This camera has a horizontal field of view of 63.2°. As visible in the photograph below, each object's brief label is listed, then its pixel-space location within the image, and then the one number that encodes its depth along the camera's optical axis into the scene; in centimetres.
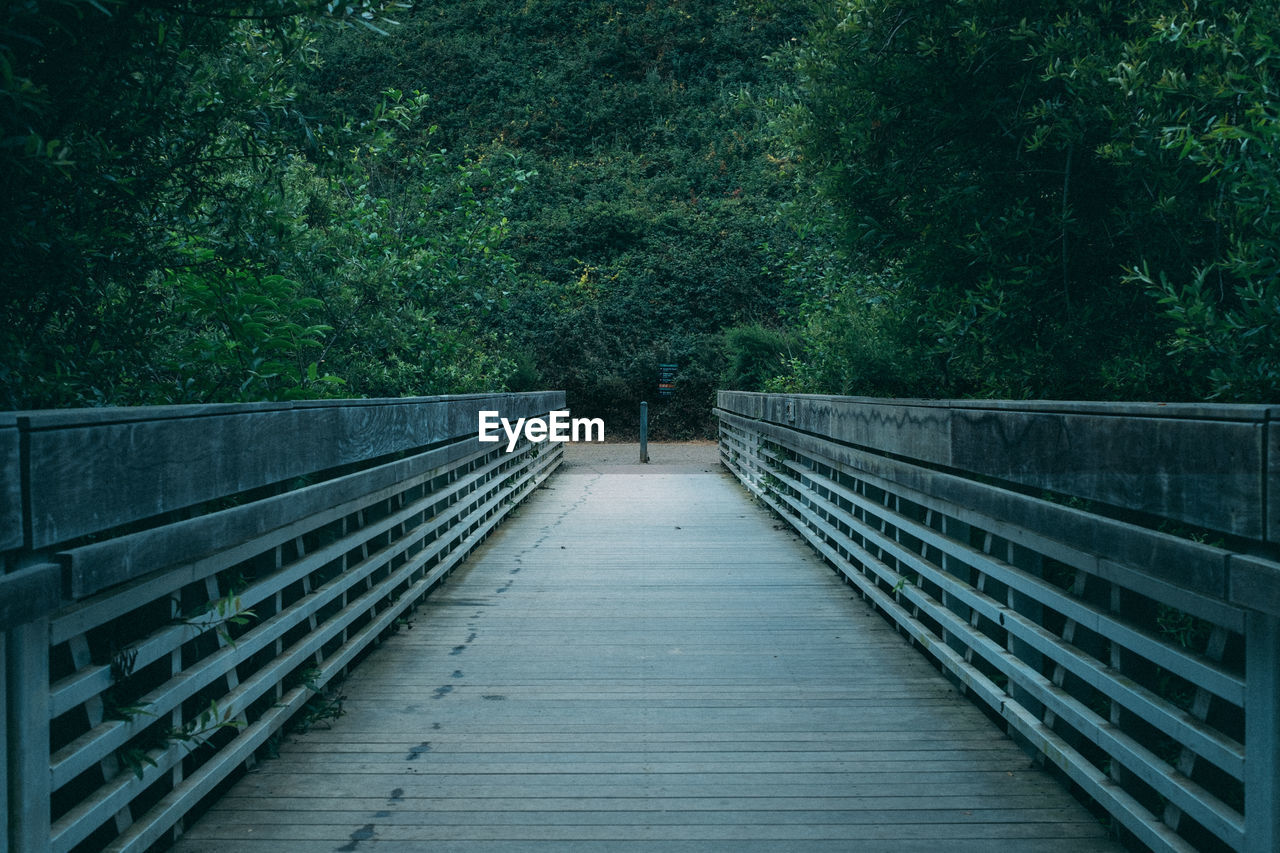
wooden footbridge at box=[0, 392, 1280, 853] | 249
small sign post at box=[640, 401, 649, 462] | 1977
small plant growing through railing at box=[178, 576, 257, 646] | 331
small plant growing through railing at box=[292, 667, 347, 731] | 435
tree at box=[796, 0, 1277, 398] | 639
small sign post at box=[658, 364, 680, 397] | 2203
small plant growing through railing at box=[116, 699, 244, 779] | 284
